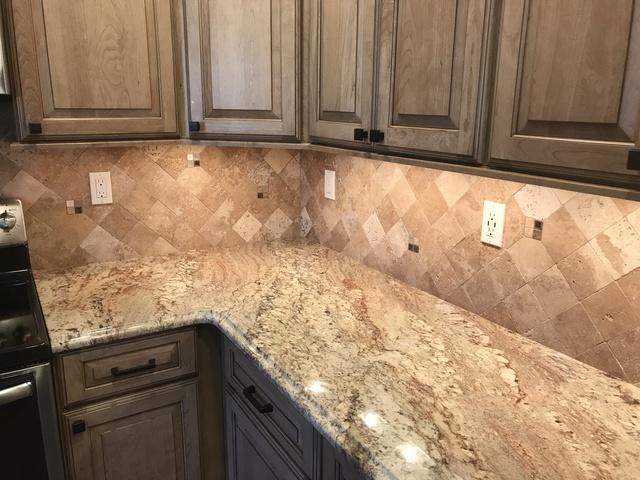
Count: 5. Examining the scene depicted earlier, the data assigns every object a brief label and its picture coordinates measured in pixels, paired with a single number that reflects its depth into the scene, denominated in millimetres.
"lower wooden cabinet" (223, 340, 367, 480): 1144
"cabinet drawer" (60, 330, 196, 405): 1466
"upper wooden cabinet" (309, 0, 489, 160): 1113
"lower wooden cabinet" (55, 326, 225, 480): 1489
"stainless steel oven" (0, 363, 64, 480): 1302
